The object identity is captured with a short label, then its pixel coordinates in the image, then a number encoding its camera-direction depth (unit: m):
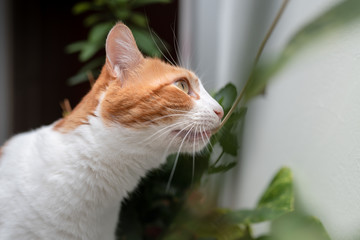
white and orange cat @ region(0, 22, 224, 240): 0.54
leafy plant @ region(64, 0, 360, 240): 0.35
